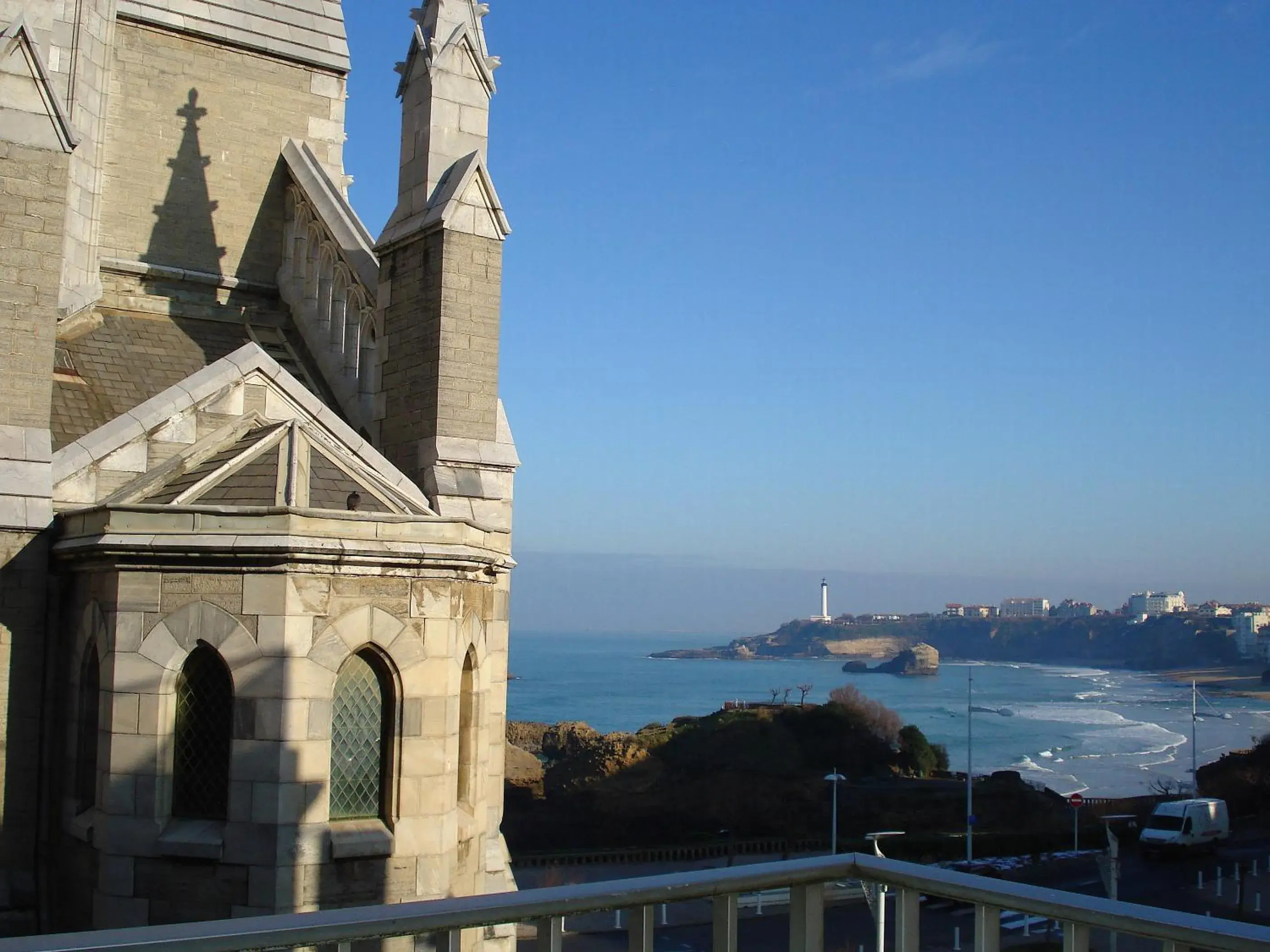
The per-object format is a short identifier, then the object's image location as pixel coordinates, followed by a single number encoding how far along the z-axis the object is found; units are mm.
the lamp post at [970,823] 54844
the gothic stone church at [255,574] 10602
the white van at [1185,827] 55844
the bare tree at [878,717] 108125
